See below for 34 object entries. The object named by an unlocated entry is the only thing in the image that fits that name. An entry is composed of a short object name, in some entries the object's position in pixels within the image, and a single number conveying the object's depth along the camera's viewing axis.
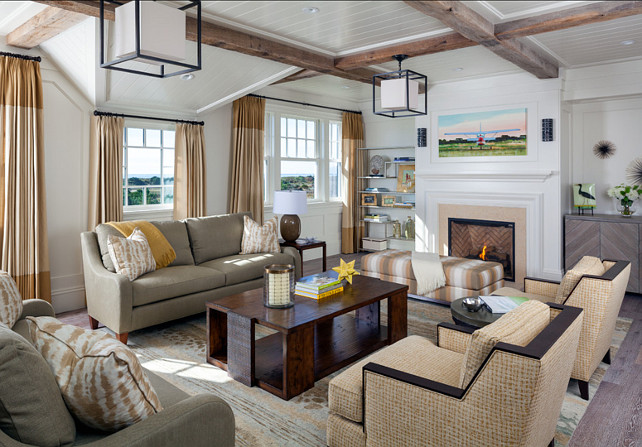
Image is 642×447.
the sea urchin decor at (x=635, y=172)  5.31
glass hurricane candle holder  3.01
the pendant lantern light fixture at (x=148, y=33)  2.34
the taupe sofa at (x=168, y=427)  1.26
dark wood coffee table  2.75
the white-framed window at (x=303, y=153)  6.53
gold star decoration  3.53
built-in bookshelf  7.29
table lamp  5.32
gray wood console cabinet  4.90
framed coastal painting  5.53
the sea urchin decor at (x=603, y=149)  5.49
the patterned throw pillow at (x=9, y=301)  2.18
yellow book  3.25
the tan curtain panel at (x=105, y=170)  4.52
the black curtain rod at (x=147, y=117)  4.53
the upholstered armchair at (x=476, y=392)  1.56
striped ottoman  4.27
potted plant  5.22
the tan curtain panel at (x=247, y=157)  5.81
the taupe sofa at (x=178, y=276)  3.57
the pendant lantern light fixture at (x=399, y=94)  4.02
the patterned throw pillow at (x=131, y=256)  3.68
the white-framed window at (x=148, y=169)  5.05
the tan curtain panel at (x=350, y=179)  7.51
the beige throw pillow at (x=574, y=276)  2.78
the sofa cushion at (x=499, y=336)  1.67
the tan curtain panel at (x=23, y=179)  3.99
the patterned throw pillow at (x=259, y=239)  4.91
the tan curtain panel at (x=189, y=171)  5.26
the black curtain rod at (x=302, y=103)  6.03
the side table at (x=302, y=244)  5.28
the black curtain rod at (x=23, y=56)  3.95
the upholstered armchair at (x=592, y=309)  2.64
